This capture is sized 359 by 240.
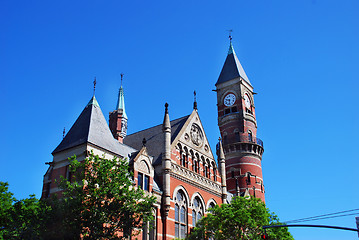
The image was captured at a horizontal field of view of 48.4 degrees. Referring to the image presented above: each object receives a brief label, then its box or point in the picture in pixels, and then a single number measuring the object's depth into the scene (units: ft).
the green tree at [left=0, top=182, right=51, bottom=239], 83.30
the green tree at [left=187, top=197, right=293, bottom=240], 113.39
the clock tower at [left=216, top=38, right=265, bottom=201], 202.08
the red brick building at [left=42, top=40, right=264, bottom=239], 114.73
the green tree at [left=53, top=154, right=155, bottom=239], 83.61
